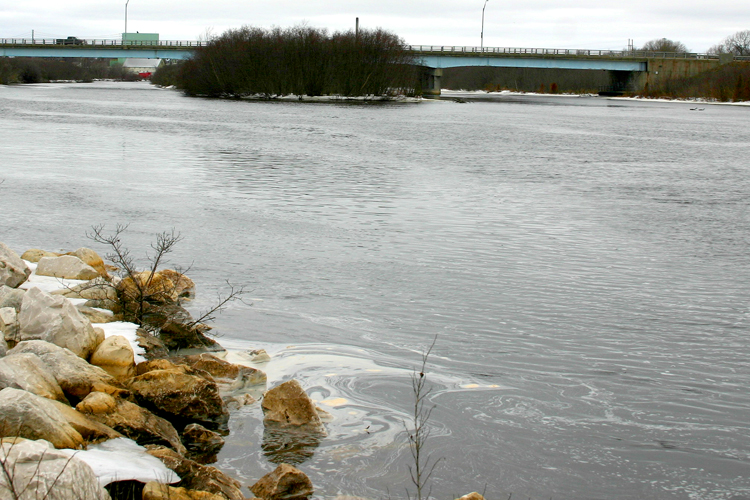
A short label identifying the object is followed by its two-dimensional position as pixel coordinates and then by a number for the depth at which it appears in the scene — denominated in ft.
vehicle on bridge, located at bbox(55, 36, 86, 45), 444.96
